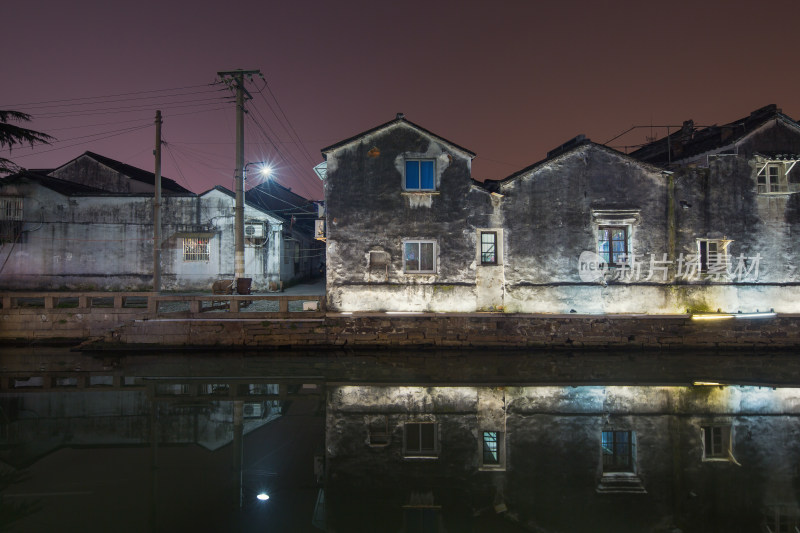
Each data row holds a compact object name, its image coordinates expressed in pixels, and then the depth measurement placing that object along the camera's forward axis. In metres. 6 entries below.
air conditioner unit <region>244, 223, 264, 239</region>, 23.98
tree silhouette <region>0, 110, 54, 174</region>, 18.33
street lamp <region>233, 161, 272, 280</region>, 16.17
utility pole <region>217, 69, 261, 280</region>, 16.20
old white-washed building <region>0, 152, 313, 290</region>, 23.14
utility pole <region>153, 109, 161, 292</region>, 17.81
